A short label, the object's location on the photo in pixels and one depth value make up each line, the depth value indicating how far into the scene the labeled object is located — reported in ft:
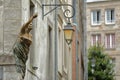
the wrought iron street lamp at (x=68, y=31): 68.23
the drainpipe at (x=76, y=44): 128.90
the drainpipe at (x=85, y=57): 159.84
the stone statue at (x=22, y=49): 35.58
